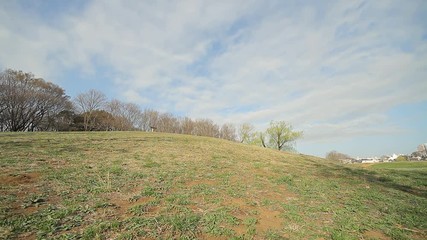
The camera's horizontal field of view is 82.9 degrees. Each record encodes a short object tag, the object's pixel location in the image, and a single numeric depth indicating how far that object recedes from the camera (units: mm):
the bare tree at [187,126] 68750
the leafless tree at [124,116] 57303
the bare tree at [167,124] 65325
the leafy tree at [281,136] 54531
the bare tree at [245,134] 62281
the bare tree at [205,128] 69962
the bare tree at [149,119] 63875
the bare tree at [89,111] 52331
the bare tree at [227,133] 73562
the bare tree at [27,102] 42656
